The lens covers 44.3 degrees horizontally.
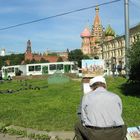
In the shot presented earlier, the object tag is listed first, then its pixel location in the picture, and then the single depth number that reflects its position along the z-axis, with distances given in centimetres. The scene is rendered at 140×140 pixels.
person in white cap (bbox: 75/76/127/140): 270
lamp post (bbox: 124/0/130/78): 1390
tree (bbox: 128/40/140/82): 863
